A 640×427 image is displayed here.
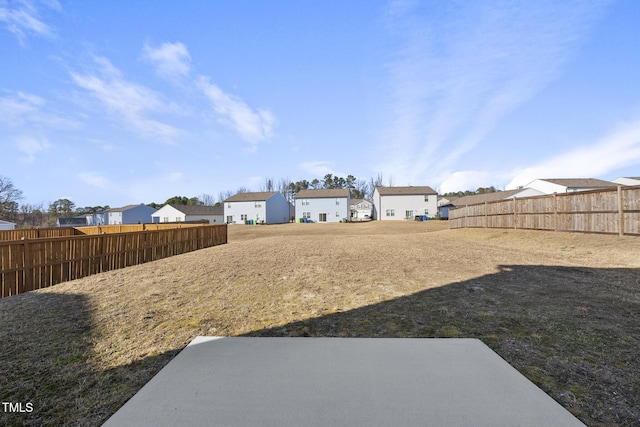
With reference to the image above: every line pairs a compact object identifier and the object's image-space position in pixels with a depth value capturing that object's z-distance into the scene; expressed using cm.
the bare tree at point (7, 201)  4521
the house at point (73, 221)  6531
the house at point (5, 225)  2771
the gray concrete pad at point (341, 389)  198
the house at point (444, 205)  4936
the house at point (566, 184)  4106
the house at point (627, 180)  4406
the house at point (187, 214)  5778
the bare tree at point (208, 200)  10105
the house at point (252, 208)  4934
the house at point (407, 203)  4750
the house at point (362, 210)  6076
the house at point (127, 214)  6063
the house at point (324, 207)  4947
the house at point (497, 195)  4372
